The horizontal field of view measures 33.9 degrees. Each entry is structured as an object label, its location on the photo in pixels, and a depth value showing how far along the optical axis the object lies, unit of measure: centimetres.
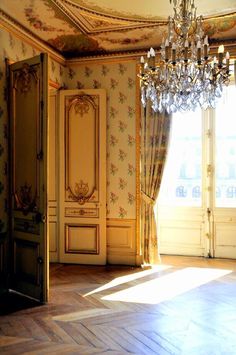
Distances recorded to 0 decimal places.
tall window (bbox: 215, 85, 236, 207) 538
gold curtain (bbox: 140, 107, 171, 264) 497
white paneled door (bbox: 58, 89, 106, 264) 506
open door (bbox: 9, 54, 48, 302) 355
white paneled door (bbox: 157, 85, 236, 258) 540
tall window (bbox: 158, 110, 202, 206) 553
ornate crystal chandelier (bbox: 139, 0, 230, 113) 335
